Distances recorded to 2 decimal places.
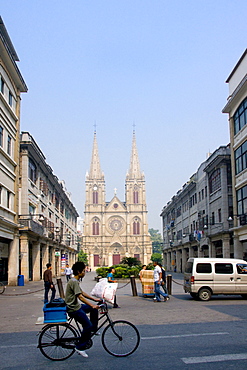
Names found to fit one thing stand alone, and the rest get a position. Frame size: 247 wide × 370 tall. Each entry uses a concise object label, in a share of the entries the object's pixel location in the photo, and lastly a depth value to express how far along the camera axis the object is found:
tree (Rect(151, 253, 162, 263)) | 133.16
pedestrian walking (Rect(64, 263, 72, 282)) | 34.01
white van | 18.91
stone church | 120.29
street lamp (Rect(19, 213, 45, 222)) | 34.37
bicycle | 7.66
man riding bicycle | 7.66
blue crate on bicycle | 7.77
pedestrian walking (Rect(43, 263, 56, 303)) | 18.34
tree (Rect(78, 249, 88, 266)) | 108.95
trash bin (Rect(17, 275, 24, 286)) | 32.00
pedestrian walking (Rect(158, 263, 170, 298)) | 19.51
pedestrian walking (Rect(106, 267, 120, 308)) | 18.24
